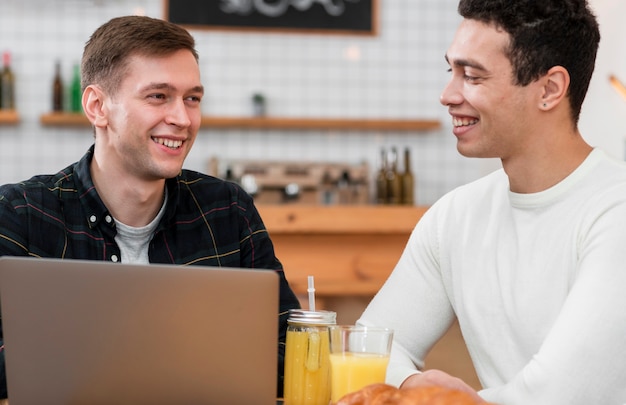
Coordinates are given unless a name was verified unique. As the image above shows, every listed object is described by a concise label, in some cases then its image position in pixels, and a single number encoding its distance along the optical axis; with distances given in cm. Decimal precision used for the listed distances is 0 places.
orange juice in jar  126
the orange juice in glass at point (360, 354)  113
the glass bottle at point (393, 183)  447
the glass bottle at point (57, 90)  445
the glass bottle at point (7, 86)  441
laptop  105
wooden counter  352
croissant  91
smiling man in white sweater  141
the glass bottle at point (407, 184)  448
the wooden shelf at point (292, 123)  442
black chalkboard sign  453
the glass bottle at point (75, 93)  444
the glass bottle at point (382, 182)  449
